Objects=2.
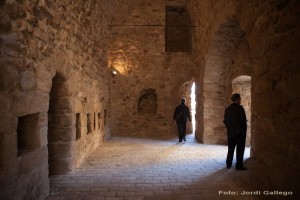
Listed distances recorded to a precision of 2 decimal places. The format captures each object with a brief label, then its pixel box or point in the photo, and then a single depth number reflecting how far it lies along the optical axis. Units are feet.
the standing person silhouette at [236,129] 13.19
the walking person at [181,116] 24.97
